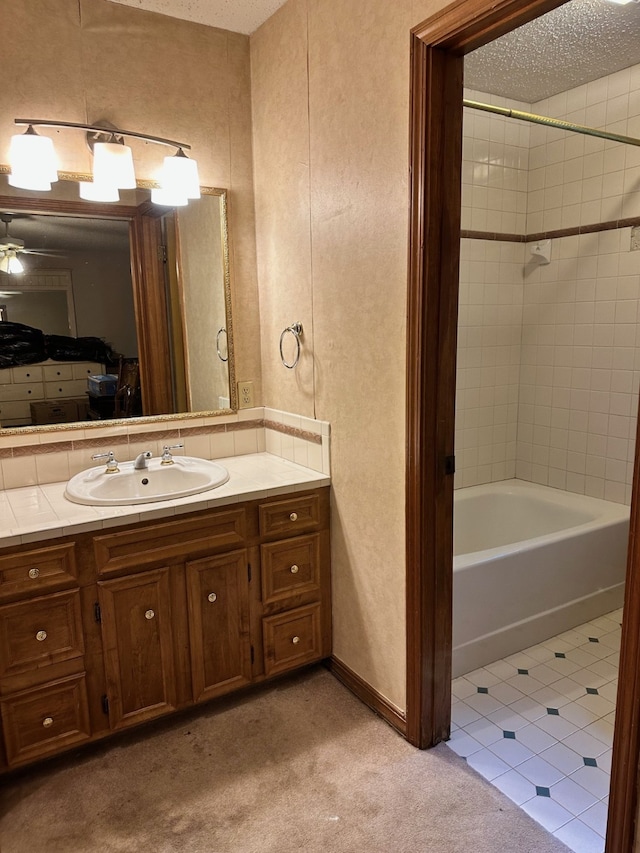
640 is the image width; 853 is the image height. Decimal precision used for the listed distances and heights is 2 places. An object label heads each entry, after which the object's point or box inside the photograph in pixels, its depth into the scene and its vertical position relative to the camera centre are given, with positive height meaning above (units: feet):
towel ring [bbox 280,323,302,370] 7.60 -0.01
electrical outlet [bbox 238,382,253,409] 8.50 -0.93
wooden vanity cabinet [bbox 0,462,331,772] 5.73 -3.07
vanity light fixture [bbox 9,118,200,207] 6.38 +1.94
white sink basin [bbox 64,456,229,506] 6.68 -1.77
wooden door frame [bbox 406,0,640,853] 4.44 -0.39
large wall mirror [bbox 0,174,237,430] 6.85 +0.32
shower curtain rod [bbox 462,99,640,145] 7.59 +2.75
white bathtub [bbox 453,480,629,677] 7.70 -3.57
